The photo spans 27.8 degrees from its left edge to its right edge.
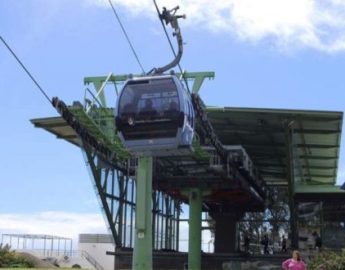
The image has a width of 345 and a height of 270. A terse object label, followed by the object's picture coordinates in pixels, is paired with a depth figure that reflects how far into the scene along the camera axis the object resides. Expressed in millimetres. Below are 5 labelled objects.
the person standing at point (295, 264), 18648
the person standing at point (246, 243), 54688
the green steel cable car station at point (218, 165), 37062
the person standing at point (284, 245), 53575
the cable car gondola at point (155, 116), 20375
